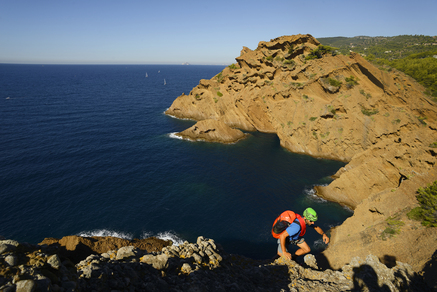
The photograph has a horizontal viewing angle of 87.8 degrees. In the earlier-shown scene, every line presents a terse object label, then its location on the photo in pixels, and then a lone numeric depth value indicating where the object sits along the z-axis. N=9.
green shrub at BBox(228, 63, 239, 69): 90.38
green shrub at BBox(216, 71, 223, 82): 90.34
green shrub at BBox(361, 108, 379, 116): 56.97
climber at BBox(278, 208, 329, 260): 11.40
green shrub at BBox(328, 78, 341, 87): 61.28
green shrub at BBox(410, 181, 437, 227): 20.50
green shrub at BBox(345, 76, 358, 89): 60.04
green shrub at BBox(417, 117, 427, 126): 51.02
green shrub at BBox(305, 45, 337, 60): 67.50
